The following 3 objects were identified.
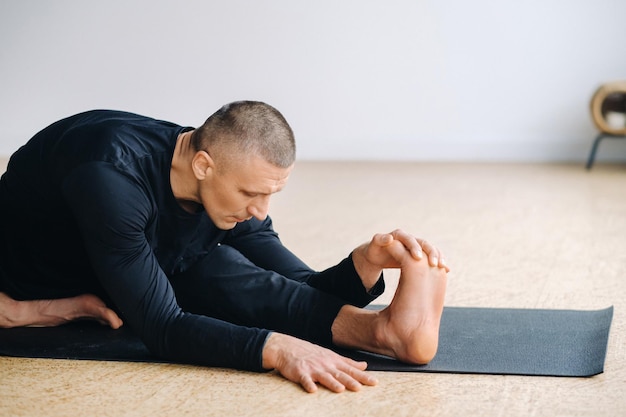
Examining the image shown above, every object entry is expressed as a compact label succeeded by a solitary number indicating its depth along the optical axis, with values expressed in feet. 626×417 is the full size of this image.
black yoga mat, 8.31
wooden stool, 19.21
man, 7.94
